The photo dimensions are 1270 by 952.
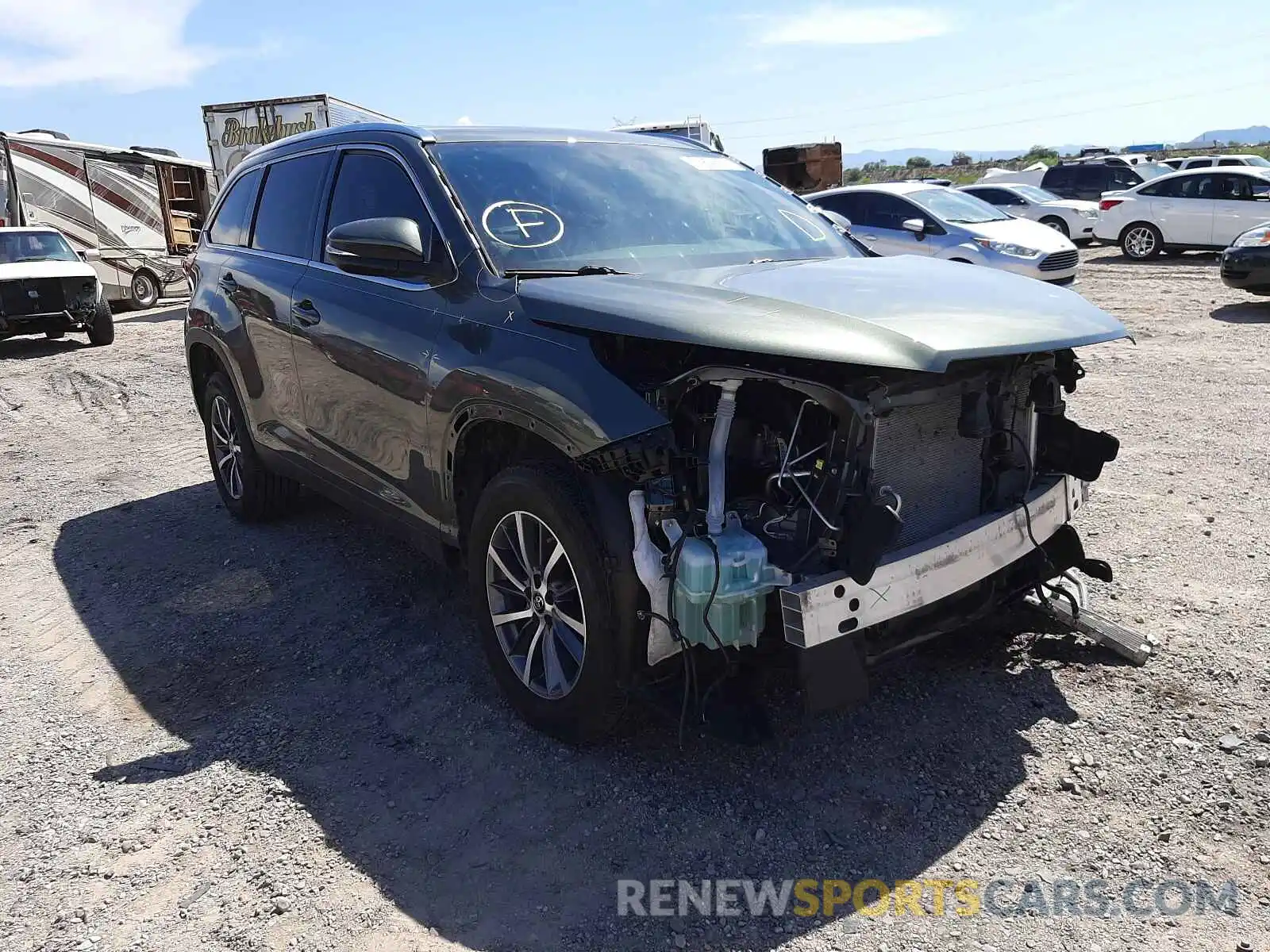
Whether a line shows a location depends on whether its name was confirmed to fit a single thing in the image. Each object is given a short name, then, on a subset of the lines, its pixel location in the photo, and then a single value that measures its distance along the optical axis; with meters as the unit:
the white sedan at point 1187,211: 17.30
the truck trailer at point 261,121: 18.52
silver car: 13.00
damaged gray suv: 2.83
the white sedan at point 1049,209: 21.34
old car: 14.53
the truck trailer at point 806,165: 24.80
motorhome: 20.00
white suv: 26.38
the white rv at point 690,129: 21.67
